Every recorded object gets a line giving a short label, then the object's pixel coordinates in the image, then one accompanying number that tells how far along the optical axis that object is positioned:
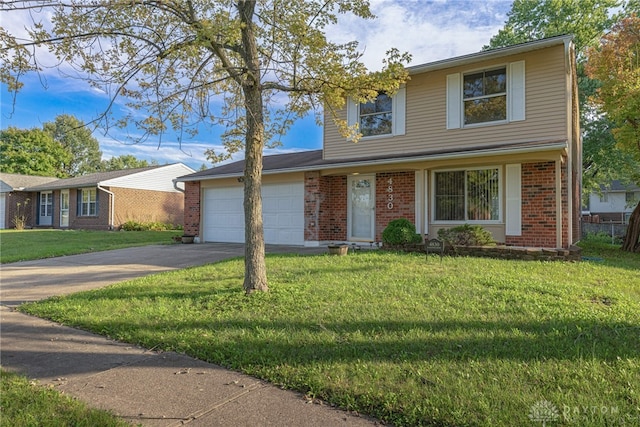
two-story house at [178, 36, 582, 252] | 9.79
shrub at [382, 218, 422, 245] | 10.42
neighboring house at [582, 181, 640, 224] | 32.93
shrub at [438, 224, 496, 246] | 9.77
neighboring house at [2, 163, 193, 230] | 23.56
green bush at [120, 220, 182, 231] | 22.73
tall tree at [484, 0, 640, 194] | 18.23
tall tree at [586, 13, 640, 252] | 12.23
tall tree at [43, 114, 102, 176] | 51.00
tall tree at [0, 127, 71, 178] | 41.97
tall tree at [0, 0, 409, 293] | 5.37
